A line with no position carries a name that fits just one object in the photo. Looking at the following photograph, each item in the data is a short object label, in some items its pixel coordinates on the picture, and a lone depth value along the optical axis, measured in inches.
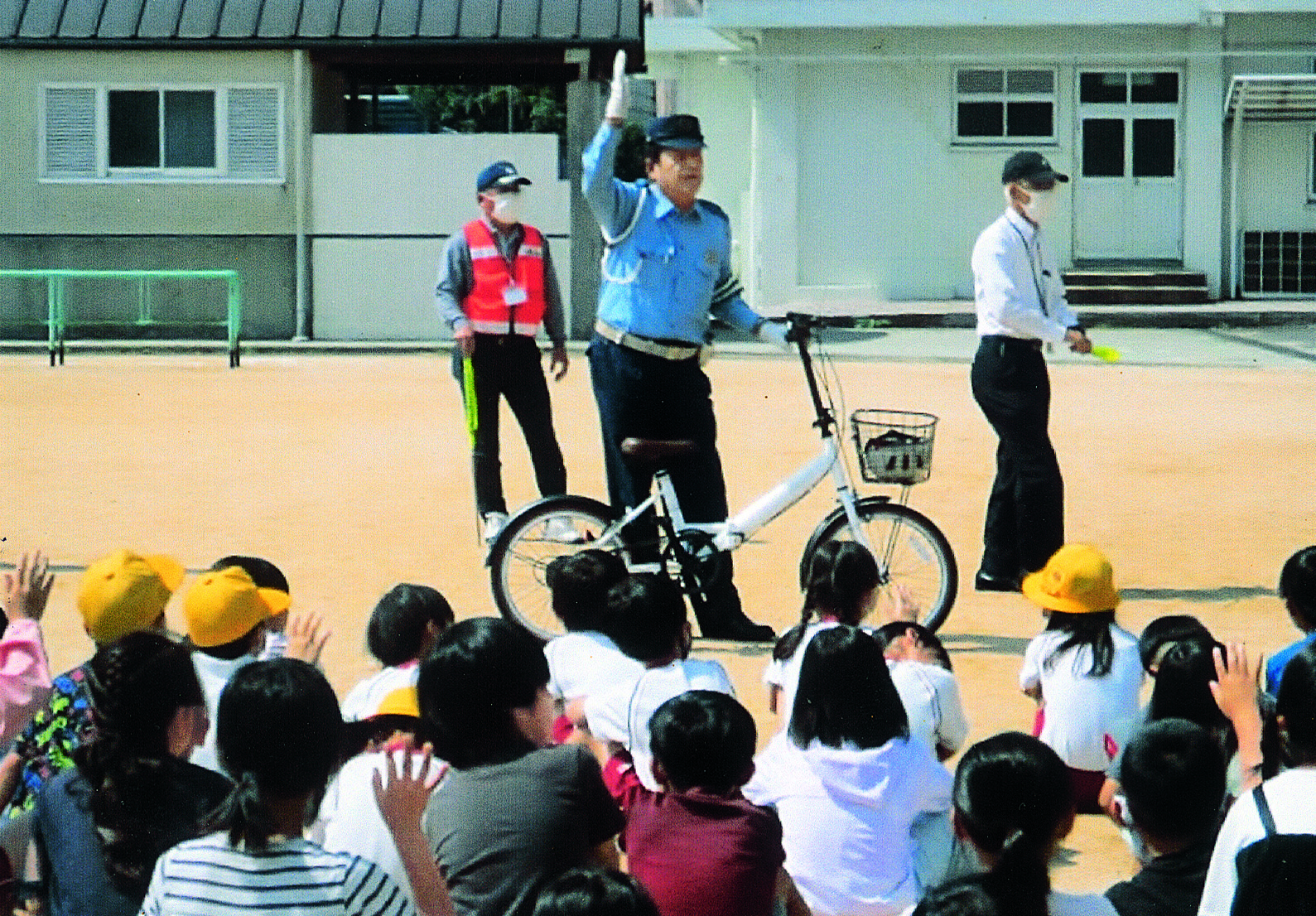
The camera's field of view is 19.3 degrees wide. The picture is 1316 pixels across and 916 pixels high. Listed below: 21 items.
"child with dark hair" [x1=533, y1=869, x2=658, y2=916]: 193.0
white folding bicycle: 525.0
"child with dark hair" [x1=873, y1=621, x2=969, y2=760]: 346.6
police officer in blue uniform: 534.1
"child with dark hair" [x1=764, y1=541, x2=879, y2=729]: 395.0
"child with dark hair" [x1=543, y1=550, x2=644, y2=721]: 365.2
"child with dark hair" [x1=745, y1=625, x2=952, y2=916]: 307.7
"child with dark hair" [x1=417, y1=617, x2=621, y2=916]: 269.6
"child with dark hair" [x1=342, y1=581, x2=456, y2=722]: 351.9
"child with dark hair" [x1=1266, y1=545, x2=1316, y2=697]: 359.4
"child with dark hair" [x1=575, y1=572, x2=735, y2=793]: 345.8
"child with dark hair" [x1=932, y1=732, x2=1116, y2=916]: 242.6
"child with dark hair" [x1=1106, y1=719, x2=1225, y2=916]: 254.3
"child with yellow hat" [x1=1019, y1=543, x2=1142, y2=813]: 385.9
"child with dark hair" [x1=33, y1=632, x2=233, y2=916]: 251.4
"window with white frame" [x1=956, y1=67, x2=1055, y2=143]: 1861.8
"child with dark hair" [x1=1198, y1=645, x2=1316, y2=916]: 221.1
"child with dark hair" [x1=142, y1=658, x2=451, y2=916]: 224.9
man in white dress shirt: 604.8
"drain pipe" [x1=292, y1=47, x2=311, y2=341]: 1561.9
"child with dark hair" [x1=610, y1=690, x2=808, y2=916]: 274.1
